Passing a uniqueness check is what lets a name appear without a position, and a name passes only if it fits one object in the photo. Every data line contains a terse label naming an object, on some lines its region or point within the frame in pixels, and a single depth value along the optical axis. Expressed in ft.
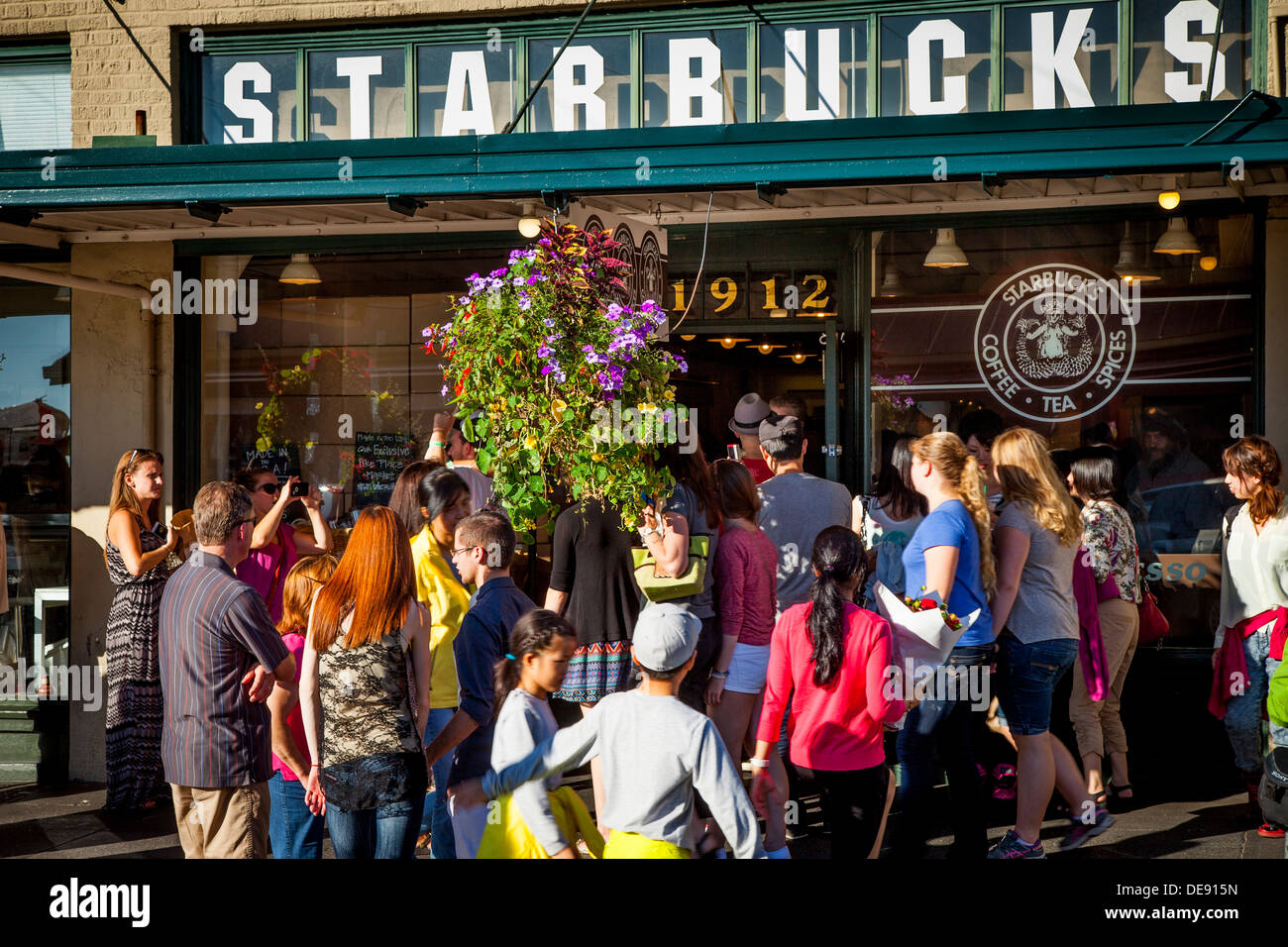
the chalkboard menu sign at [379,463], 27.53
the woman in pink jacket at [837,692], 15.70
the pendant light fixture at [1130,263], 24.89
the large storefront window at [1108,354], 24.39
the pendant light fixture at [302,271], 27.96
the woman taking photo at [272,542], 22.89
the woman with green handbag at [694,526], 18.10
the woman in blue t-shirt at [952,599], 17.03
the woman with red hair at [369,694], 14.74
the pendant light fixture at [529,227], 23.82
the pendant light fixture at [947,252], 25.70
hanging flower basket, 16.83
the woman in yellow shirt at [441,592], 17.85
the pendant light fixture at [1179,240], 24.58
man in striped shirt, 15.71
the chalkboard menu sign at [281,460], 27.76
